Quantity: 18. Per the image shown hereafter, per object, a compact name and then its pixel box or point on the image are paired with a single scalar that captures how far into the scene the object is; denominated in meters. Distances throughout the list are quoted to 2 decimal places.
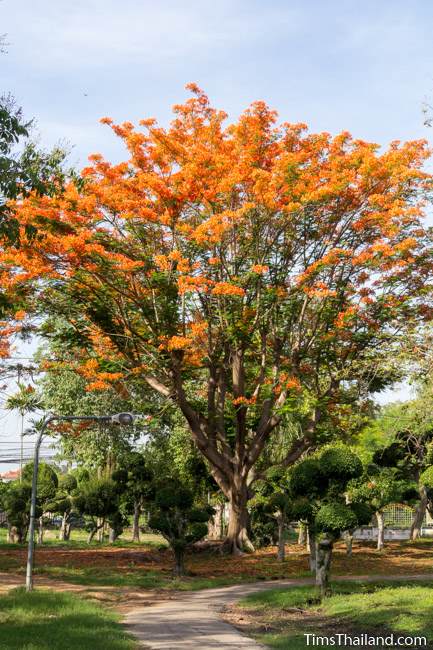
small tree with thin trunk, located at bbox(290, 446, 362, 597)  17.73
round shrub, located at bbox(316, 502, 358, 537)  17.69
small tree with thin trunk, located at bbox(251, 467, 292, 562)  26.12
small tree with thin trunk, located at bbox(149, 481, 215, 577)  23.30
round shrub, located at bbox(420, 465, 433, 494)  24.25
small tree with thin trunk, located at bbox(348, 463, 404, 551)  28.67
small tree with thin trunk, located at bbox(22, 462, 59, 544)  36.97
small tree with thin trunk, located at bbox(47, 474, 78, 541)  41.06
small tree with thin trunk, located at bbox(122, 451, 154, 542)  34.69
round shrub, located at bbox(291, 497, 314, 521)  18.61
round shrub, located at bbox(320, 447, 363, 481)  18.27
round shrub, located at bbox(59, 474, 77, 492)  42.91
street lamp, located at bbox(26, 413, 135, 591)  17.70
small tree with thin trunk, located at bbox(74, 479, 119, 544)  35.19
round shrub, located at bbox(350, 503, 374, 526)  18.27
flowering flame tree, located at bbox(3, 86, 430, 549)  21.86
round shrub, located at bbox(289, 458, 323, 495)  18.56
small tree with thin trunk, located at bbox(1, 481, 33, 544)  35.70
